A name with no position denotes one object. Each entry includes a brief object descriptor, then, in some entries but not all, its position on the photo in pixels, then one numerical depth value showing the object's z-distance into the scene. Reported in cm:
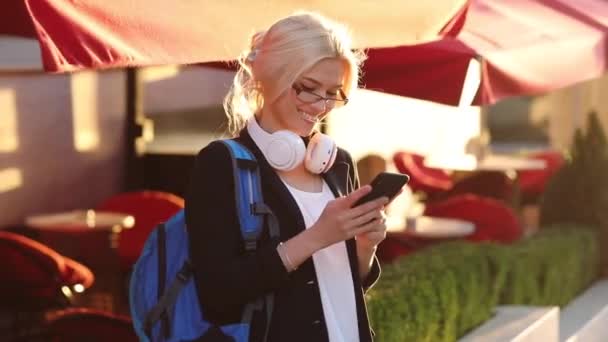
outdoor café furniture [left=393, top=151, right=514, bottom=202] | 1878
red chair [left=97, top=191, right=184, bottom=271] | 1331
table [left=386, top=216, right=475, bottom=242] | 1298
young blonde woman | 479
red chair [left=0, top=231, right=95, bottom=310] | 1046
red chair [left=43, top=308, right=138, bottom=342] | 748
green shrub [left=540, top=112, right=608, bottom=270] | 1410
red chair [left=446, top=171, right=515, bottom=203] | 1878
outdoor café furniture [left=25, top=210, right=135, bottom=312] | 1254
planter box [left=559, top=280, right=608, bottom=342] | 1148
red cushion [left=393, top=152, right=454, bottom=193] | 1872
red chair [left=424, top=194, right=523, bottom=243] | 1411
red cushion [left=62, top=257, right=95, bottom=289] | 1077
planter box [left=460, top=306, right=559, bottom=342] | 937
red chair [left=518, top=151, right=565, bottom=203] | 2244
